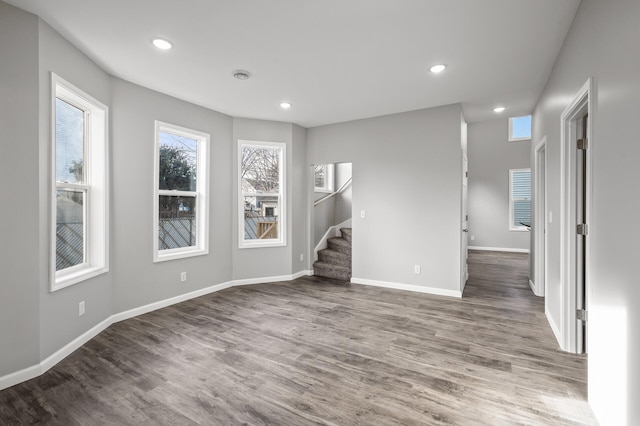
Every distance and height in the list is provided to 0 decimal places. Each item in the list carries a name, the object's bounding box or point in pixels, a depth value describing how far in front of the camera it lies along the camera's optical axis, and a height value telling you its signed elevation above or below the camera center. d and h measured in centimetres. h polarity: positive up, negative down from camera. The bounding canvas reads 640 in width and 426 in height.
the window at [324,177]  681 +77
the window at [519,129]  796 +218
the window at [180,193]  390 +24
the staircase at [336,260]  532 -94
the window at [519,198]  802 +33
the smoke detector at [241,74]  320 +148
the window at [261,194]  495 +28
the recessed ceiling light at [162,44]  258 +146
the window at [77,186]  263 +24
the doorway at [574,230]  254 -17
